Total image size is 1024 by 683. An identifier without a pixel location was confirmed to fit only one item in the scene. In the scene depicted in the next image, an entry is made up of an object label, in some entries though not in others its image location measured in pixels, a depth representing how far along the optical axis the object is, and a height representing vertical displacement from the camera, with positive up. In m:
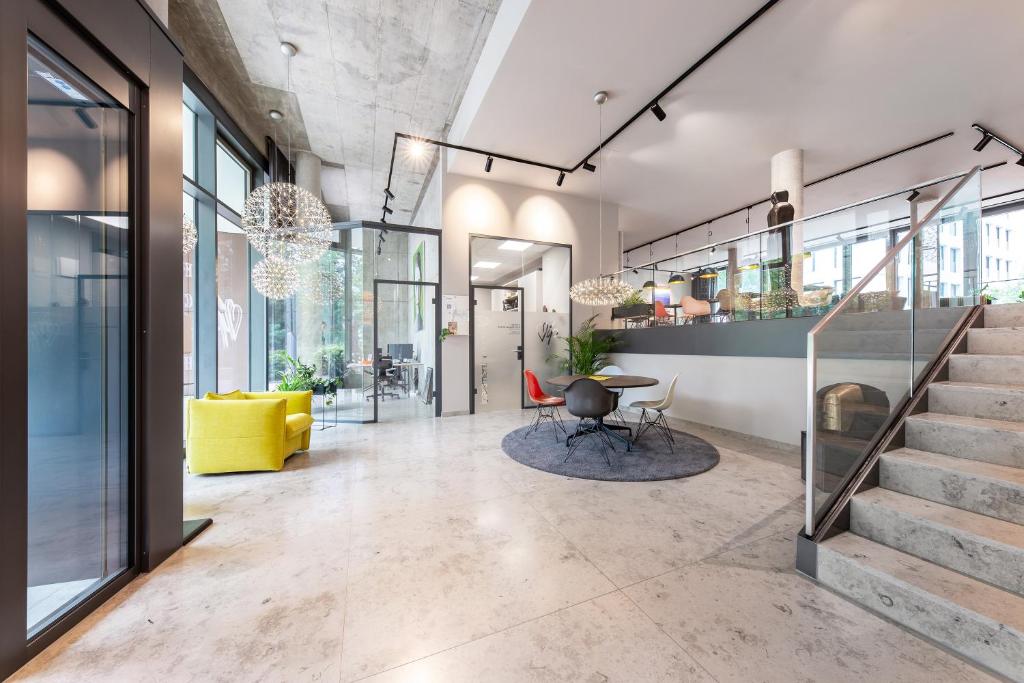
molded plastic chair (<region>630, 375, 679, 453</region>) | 4.28 -1.25
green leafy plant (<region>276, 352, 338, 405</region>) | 5.80 -0.65
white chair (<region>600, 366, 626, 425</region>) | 5.68 -0.48
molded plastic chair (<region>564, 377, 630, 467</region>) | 3.84 -0.64
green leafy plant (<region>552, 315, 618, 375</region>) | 6.85 -0.17
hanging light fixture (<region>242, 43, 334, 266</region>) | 4.21 +1.52
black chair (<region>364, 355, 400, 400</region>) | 6.38 -0.64
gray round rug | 3.50 -1.30
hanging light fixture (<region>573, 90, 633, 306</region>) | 5.81 +0.85
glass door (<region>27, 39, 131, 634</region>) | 1.58 +0.03
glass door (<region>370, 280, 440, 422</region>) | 6.27 -0.10
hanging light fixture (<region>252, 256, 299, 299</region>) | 5.01 +0.93
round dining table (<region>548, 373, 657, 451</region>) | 4.09 -0.49
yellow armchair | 3.54 -0.94
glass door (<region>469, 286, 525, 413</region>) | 6.74 -0.12
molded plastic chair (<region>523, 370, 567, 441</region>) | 4.81 -0.76
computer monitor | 6.51 -0.19
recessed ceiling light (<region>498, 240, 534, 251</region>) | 7.08 +1.95
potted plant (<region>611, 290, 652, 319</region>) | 6.66 +0.69
